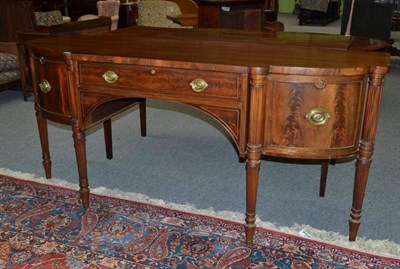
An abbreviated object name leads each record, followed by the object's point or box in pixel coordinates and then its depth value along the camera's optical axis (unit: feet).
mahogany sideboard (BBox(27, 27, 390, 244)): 5.85
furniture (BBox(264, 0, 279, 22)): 18.41
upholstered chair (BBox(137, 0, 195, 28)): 18.24
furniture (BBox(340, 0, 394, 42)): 16.40
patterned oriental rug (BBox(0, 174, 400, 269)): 6.57
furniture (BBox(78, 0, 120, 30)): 24.89
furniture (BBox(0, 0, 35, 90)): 14.32
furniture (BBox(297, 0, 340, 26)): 32.04
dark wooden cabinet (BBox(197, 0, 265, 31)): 14.38
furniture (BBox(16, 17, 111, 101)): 9.50
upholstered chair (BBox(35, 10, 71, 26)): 15.83
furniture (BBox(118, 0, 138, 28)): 26.13
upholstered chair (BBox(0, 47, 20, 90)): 14.16
